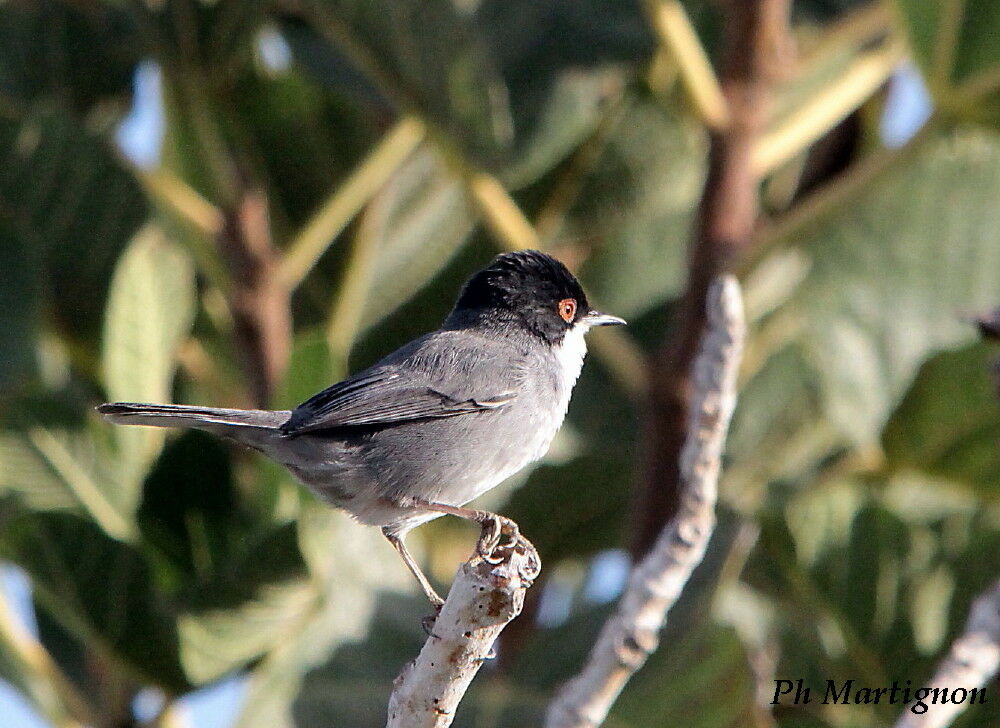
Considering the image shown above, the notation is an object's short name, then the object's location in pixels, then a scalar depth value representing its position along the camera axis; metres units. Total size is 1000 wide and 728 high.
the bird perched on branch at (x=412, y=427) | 6.61
